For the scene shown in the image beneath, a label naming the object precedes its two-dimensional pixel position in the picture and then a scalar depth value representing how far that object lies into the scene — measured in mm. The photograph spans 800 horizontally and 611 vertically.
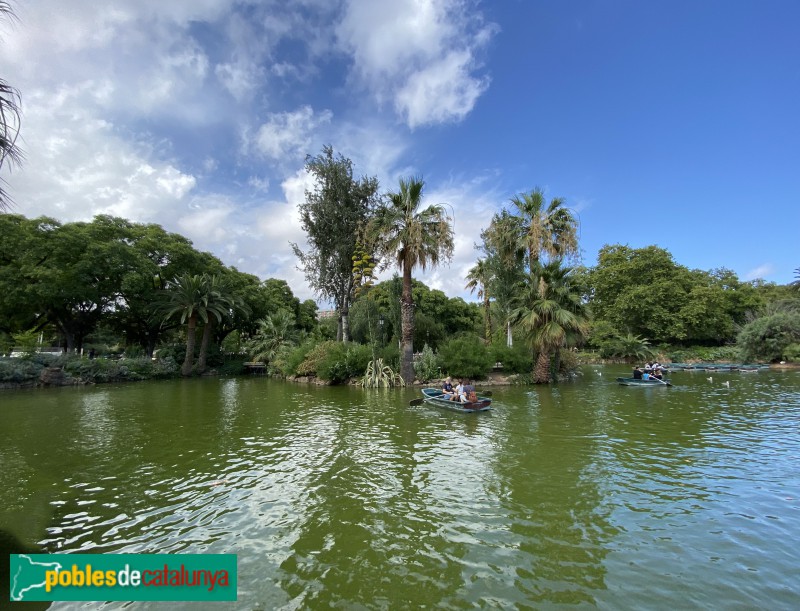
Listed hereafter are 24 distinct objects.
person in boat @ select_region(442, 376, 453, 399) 16998
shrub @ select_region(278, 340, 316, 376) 30719
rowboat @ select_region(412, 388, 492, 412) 15531
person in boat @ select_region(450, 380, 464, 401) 16211
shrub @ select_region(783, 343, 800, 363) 35625
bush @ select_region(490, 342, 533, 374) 26044
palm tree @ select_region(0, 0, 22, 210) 4840
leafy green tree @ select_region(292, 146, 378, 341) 32500
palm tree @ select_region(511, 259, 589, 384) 23703
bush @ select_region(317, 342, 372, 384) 26406
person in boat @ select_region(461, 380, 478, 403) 15791
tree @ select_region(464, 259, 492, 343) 31234
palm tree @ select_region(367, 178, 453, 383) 23734
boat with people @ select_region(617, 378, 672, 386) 24016
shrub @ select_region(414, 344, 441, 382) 25250
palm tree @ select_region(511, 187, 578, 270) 26016
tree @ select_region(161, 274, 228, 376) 34625
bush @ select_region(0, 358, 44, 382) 25125
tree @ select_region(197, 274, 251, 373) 35938
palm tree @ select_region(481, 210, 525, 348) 27328
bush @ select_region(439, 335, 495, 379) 24812
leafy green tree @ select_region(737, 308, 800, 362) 36500
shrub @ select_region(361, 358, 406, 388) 24881
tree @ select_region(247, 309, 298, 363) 39219
